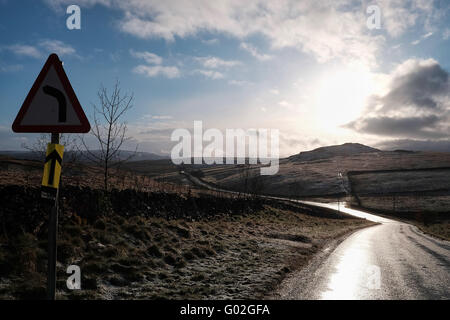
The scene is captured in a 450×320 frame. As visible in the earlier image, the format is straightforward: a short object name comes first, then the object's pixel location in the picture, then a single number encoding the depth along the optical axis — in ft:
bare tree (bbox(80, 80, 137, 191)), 43.42
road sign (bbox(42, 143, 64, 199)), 14.12
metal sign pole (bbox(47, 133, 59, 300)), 14.14
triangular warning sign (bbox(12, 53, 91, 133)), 14.74
